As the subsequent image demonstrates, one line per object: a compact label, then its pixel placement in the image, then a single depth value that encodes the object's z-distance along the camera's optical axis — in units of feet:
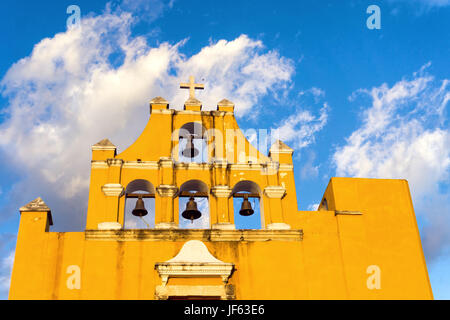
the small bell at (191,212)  42.91
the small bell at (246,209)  43.08
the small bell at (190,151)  45.42
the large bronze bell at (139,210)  42.86
